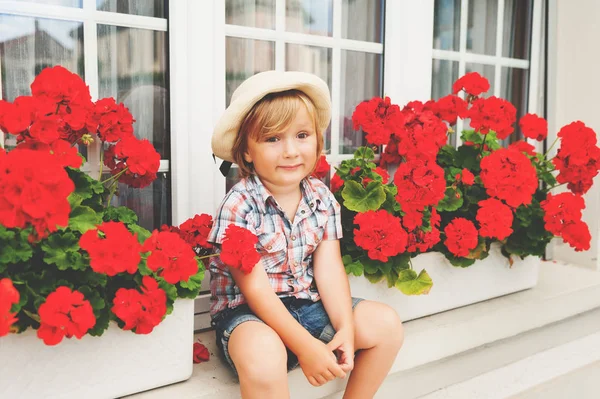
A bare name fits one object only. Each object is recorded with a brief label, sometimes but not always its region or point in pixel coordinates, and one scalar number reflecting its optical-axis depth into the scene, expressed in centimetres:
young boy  126
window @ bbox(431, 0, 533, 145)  223
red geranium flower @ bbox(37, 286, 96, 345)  97
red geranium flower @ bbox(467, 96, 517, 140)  175
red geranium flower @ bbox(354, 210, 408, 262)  146
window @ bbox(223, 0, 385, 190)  176
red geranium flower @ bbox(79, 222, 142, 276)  101
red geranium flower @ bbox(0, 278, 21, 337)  86
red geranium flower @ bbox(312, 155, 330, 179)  169
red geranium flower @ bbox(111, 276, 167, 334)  108
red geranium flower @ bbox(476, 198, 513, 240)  166
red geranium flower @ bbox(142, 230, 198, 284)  110
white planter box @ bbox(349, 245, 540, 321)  168
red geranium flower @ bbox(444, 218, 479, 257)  165
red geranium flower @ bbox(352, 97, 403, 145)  167
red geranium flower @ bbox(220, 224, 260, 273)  119
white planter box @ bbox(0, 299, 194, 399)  110
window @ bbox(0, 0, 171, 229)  144
